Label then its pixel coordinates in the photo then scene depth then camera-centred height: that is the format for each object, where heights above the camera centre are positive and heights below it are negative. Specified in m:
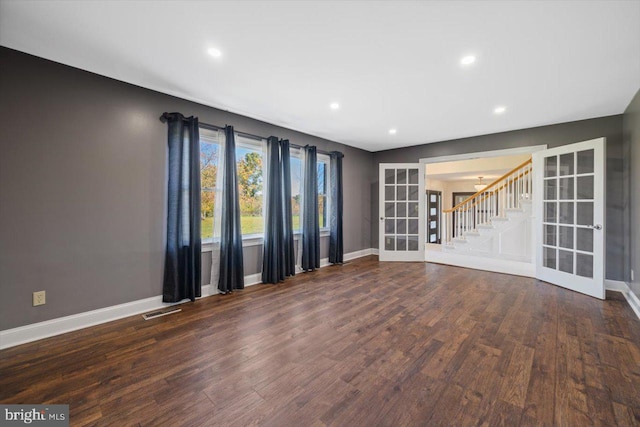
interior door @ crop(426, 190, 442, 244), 9.48 -0.09
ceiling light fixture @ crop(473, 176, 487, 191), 8.39 +0.89
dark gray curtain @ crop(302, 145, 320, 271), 4.69 -0.05
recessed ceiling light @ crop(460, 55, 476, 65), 2.36 +1.40
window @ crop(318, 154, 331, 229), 5.31 +0.43
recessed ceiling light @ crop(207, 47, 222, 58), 2.27 +1.41
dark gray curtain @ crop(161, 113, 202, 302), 3.09 +0.00
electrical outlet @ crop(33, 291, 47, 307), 2.35 -0.78
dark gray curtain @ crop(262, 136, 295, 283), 4.07 -0.09
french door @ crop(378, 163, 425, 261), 5.68 +0.01
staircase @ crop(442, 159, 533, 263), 5.71 -0.20
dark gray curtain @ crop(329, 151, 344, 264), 5.29 -0.03
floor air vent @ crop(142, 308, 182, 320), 2.84 -1.12
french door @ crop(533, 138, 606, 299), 3.45 -0.04
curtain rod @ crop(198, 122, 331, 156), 3.46 +1.15
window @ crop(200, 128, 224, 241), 3.50 +0.51
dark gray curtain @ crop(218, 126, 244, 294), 3.55 -0.08
